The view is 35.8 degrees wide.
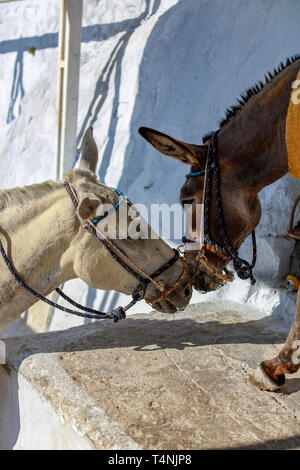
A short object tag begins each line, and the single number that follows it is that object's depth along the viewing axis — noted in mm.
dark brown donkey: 2352
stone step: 1863
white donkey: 2279
